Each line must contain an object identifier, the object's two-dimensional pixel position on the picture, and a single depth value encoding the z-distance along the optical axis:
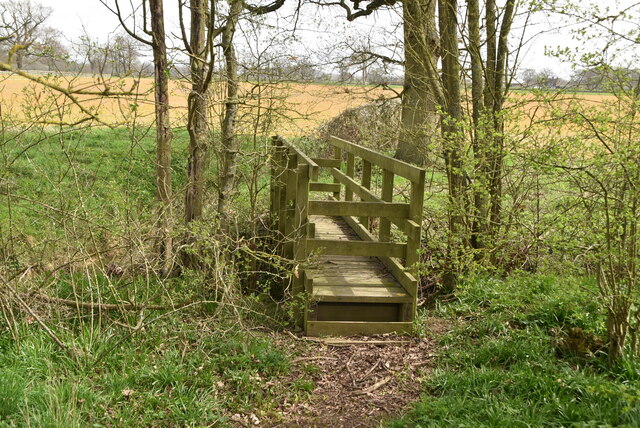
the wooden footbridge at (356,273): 6.29
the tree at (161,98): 6.95
